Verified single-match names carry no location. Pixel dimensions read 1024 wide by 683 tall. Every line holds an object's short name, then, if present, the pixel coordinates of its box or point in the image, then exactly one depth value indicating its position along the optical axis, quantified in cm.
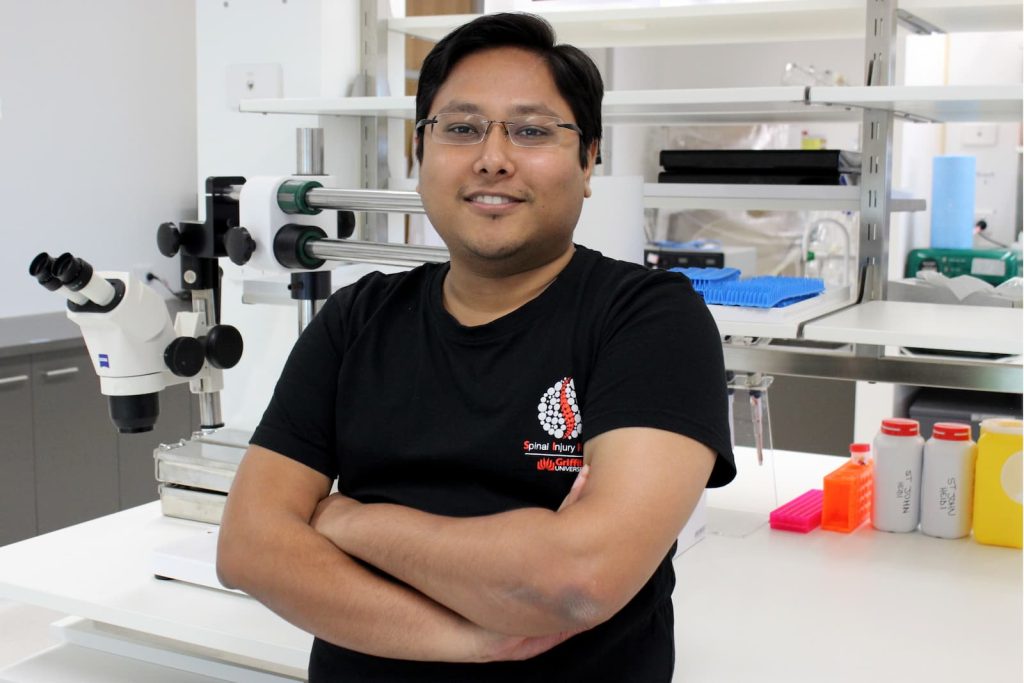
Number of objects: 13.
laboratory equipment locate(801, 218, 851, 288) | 517
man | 117
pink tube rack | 196
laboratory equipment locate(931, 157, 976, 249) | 489
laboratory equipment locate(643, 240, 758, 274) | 458
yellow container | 184
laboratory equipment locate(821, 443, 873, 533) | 195
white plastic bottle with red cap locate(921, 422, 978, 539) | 188
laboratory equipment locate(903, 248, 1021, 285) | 447
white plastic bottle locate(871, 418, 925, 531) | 192
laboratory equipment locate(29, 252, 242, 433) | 161
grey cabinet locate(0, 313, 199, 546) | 347
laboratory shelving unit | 176
